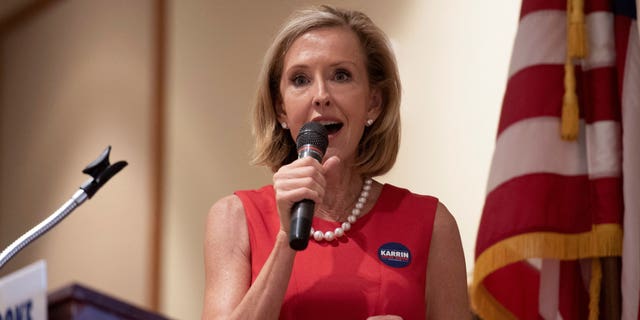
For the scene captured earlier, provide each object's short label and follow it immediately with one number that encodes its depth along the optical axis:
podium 2.27
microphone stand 2.65
